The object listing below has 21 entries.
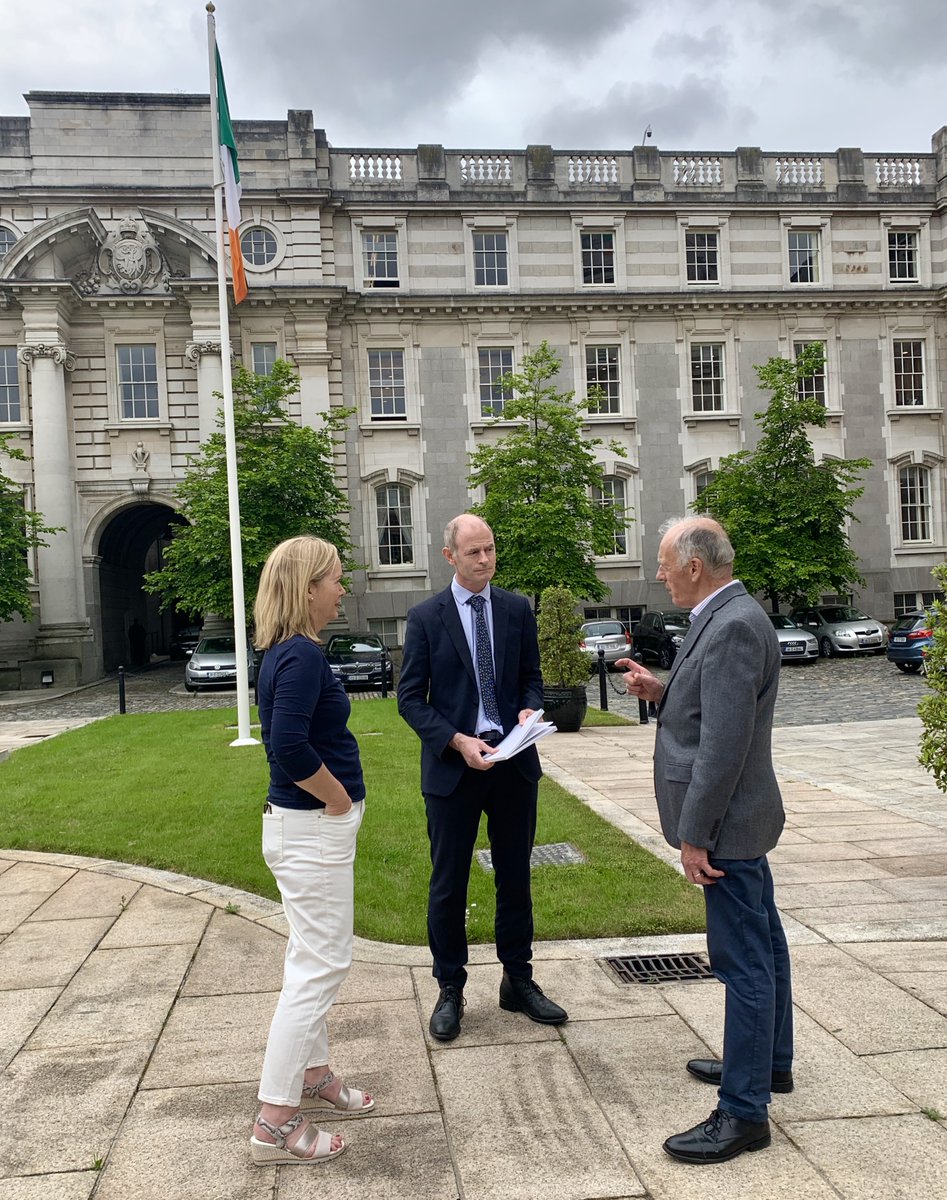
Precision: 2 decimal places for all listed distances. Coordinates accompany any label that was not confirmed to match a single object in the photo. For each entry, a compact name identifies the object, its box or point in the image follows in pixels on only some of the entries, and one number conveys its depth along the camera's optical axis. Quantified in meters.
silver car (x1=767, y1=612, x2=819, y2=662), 25.67
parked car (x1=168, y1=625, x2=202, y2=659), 39.02
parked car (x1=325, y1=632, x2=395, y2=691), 23.27
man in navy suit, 4.29
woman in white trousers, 3.24
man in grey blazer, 3.21
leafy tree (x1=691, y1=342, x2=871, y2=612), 28.03
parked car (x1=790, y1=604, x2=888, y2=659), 27.00
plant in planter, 14.73
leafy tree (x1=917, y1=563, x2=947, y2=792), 6.04
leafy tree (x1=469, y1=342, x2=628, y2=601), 26.11
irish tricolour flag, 14.77
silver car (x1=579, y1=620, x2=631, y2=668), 24.52
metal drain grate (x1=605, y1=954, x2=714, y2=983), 4.81
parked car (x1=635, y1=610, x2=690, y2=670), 25.38
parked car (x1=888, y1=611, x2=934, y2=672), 22.36
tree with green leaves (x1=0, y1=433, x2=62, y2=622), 24.72
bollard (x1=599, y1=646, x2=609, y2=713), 17.98
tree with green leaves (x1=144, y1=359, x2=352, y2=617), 24.89
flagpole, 14.15
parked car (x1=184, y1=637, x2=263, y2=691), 23.97
